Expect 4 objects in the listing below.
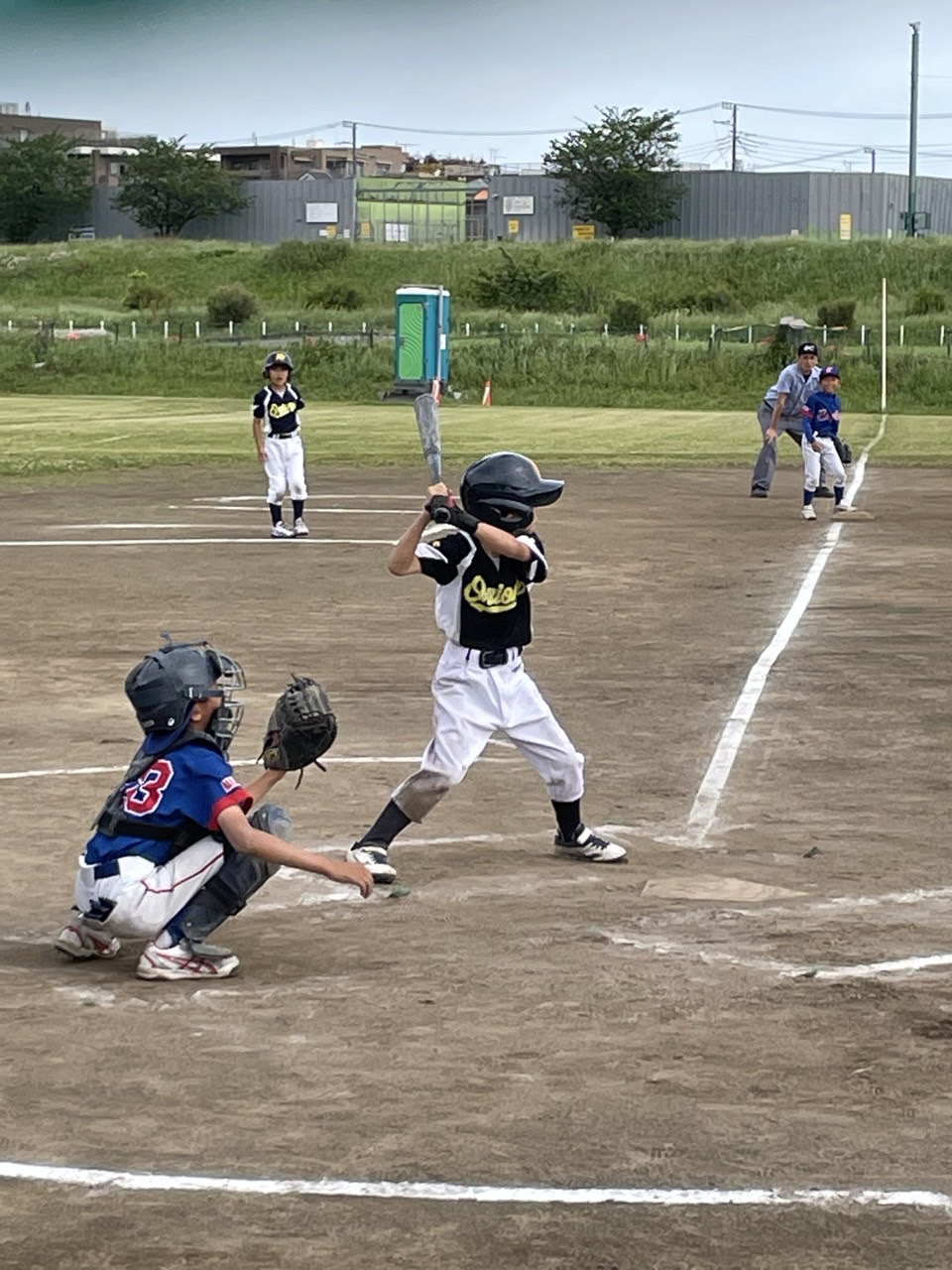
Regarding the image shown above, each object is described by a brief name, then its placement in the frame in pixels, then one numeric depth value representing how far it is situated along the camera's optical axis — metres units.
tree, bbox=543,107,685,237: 104.88
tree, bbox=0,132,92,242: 115.88
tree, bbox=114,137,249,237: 112.81
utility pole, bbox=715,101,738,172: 142.48
